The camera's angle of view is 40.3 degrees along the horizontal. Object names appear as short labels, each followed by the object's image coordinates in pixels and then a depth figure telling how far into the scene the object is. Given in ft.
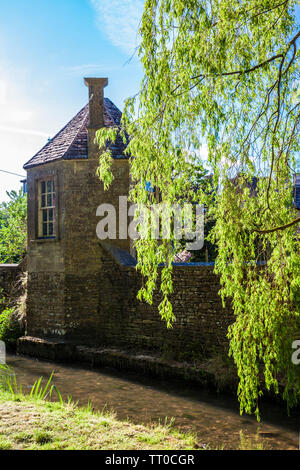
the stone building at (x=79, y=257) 39.58
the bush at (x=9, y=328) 44.60
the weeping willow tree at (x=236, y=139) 16.88
